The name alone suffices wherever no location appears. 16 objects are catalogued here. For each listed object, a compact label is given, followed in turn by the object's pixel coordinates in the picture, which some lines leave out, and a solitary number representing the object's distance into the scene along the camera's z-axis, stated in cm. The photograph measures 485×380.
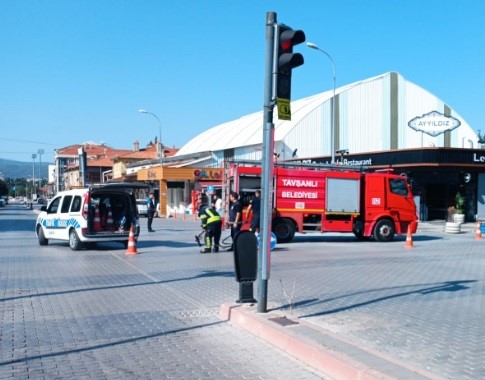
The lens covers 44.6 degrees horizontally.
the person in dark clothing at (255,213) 1639
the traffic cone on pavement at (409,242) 1988
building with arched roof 3791
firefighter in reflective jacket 1662
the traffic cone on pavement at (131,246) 1703
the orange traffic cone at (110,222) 1867
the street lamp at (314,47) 3088
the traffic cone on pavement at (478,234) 2353
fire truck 2097
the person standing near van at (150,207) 2709
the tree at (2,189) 11888
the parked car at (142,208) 4666
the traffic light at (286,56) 783
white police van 1750
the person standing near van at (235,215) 1680
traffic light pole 792
